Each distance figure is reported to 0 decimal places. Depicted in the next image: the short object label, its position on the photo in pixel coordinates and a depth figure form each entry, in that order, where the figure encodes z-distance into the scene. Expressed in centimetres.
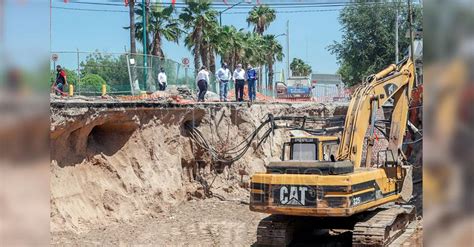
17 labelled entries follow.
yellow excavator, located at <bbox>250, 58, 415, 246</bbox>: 1089
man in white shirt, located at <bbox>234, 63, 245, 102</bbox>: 2166
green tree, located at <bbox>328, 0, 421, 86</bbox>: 4028
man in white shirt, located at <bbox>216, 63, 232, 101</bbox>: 2161
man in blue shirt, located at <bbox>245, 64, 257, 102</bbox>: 2242
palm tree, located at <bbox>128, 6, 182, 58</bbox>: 3488
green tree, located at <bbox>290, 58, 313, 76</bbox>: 8406
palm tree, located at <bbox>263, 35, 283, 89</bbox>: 6291
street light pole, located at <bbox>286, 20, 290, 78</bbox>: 5706
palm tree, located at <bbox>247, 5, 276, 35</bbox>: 6003
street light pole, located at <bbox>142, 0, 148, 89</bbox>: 2578
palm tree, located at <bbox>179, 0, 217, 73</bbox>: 3816
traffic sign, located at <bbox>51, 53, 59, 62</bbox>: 1701
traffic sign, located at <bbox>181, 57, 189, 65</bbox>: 2593
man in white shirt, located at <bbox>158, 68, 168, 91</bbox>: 2122
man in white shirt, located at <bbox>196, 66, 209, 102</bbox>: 2038
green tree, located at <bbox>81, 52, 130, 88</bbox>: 1884
